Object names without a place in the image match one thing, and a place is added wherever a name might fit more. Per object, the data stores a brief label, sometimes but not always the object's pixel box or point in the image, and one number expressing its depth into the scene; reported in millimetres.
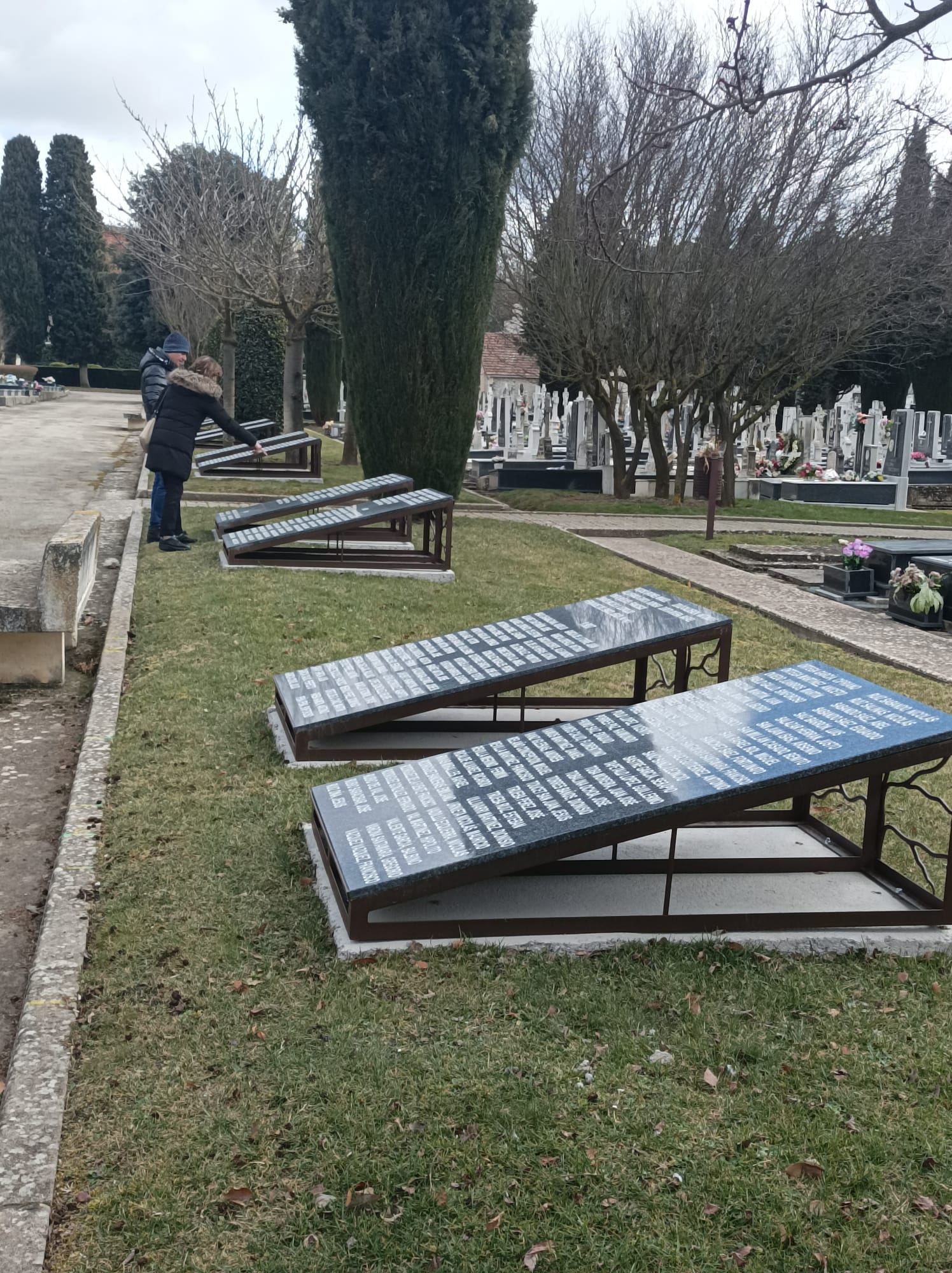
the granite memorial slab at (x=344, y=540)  9508
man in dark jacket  11367
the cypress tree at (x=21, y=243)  62812
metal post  14492
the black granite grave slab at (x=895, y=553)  10922
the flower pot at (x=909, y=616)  9906
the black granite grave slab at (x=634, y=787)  3436
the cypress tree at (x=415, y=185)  13250
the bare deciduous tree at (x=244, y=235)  20406
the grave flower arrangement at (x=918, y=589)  9867
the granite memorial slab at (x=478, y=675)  4984
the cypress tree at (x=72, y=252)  63594
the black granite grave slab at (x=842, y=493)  21312
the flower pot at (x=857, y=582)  11086
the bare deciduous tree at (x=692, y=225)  17328
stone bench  5957
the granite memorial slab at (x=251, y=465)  17859
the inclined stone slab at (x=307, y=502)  10477
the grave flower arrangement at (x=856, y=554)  11117
